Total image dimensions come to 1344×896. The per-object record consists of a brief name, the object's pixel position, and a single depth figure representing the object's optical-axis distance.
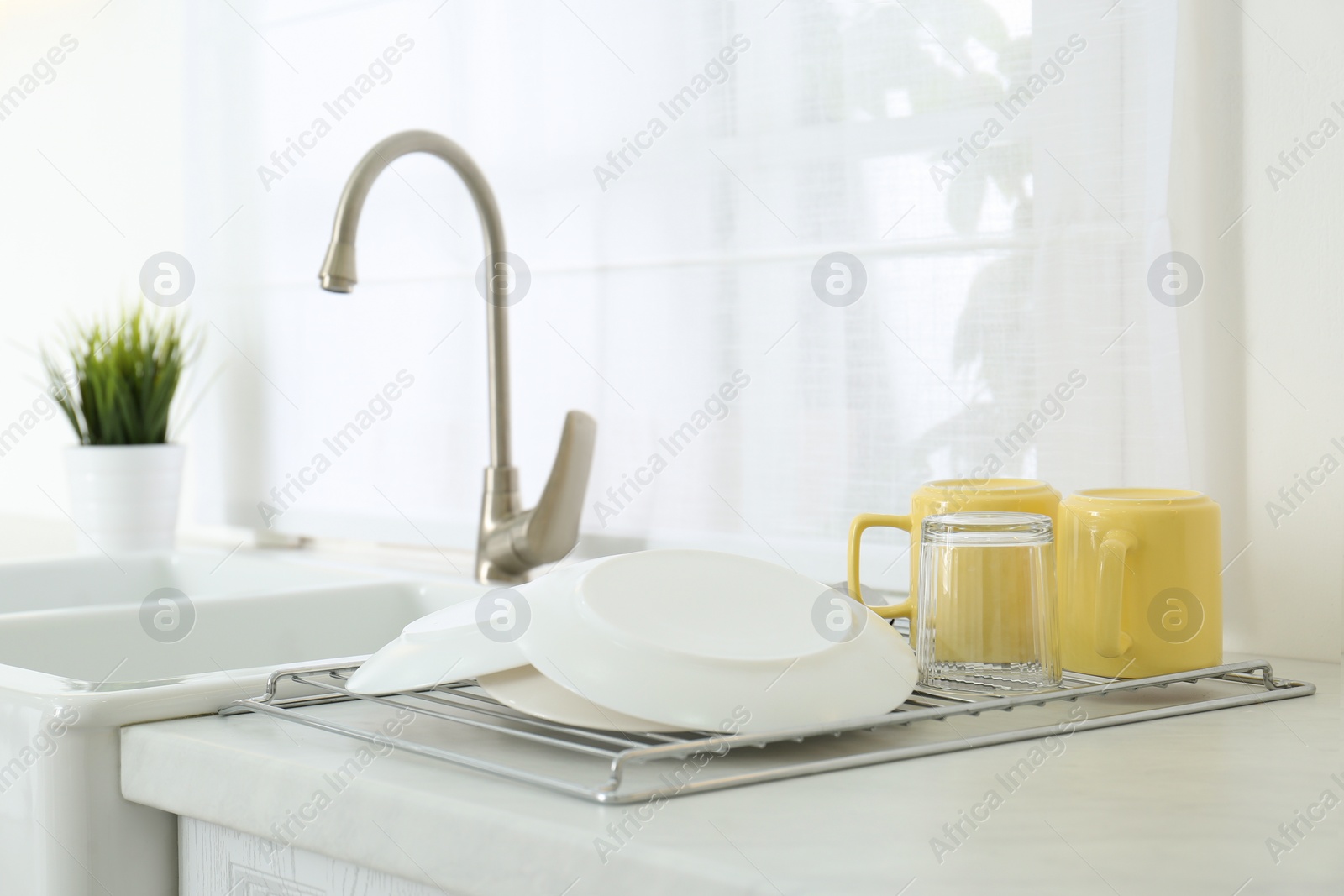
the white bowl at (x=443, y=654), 1.77
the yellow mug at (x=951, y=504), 1.93
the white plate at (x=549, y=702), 1.76
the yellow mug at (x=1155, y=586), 1.88
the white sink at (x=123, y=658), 1.81
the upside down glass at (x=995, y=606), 1.86
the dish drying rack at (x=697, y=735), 1.71
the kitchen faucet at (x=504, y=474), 2.31
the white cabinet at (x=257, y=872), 1.73
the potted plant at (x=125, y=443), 2.65
